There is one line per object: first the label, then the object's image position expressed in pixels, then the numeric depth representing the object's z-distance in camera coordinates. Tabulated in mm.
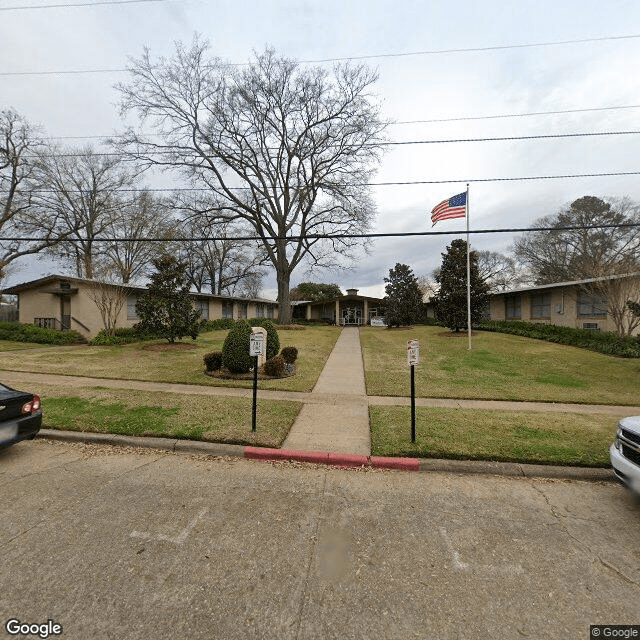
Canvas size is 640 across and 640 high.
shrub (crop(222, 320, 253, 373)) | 9914
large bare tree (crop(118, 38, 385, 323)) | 20719
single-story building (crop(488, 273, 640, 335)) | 16281
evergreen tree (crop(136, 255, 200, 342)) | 15484
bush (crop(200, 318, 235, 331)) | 26359
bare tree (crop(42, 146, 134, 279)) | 27859
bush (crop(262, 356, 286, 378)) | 10094
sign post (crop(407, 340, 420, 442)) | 5219
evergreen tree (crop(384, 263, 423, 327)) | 29609
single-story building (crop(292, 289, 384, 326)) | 40406
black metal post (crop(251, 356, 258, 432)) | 5508
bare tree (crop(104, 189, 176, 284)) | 29250
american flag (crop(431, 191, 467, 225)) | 13273
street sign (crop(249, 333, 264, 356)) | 5391
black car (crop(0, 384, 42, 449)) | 4316
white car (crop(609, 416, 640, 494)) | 3486
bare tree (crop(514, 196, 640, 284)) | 29203
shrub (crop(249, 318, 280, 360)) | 11430
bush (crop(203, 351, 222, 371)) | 10359
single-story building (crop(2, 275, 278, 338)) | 19688
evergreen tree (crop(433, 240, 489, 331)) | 21234
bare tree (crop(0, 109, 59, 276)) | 23547
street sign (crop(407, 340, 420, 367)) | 5281
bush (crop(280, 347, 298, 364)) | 11648
